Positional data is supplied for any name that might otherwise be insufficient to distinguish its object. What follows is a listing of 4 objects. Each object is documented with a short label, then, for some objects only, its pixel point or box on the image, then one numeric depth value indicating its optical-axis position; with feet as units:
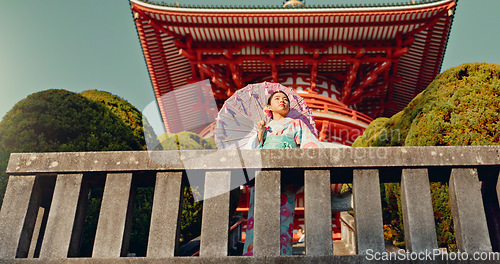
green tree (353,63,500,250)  12.07
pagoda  37.93
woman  10.40
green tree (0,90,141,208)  13.66
